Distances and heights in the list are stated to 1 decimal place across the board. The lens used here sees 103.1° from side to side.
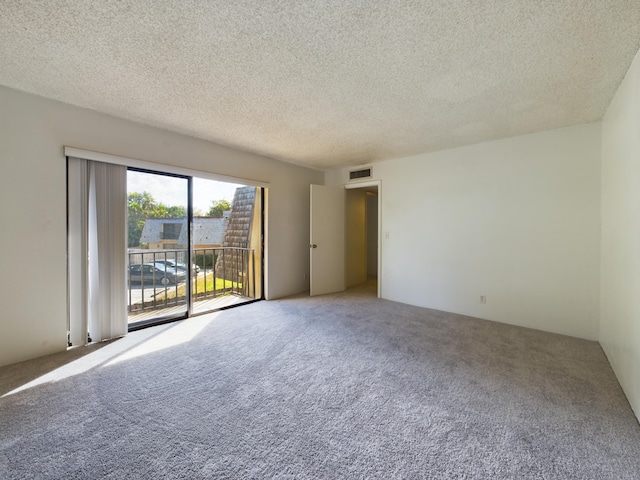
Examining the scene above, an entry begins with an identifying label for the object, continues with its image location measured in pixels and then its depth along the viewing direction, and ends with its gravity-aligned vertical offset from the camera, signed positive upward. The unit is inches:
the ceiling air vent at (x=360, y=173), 185.5 +48.8
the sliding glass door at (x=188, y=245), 126.8 -3.0
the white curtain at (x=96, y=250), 101.3 -3.8
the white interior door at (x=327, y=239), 183.0 -0.1
